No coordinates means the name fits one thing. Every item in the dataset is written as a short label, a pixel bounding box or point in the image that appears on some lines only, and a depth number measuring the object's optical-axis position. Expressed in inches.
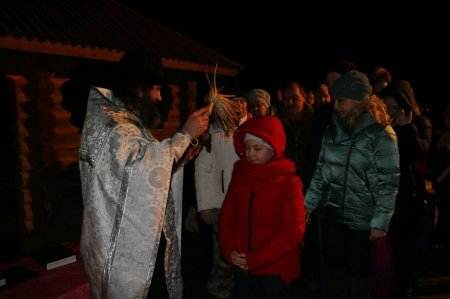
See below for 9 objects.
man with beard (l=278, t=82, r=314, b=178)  179.9
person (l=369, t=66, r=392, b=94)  176.4
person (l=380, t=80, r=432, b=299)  138.8
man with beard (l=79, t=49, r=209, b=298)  81.8
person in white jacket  147.4
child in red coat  105.6
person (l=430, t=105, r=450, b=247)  210.5
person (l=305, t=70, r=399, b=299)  117.9
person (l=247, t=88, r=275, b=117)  182.2
